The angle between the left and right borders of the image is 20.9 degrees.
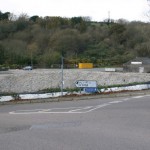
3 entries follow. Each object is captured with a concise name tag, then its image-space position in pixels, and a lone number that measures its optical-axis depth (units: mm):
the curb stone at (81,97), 21234
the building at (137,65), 94581
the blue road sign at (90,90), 23531
